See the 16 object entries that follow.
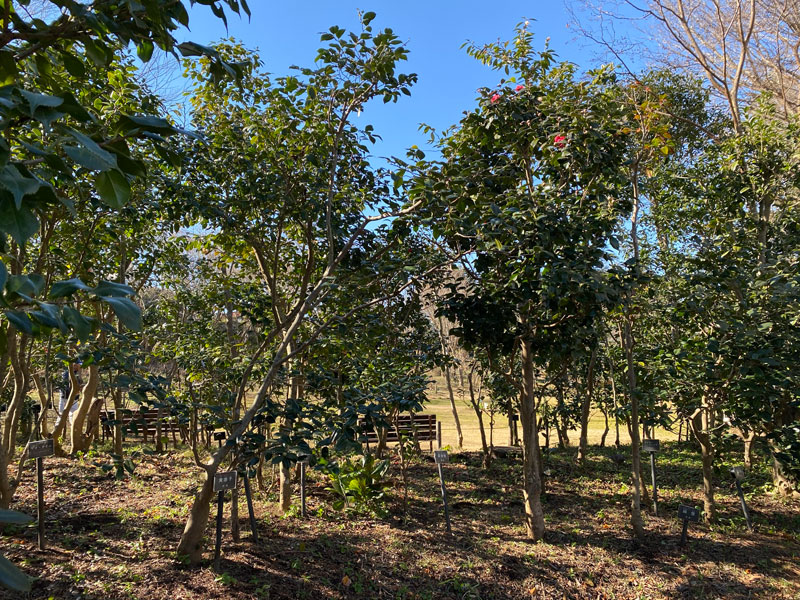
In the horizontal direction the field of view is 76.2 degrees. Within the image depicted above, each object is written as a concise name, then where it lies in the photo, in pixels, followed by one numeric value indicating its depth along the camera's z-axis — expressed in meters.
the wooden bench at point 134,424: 3.24
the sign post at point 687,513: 4.71
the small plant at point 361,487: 5.98
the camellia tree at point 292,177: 3.94
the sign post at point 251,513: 4.16
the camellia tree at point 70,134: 0.80
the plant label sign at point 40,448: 4.02
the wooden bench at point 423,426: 11.64
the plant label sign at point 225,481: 3.64
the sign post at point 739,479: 5.44
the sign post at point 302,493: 5.56
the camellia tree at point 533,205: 3.84
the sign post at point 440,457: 5.77
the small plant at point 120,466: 3.26
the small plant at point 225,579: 3.63
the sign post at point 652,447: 6.22
